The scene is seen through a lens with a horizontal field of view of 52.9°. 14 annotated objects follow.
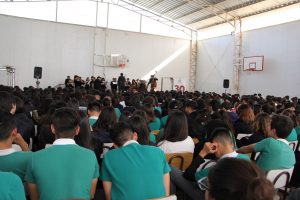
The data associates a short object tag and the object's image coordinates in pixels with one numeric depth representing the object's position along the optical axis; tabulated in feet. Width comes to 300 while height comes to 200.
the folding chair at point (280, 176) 9.50
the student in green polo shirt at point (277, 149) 10.09
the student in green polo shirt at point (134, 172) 7.27
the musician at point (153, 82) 62.05
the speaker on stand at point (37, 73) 50.62
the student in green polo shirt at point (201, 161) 8.11
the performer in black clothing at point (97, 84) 55.57
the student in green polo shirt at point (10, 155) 7.29
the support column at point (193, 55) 72.49
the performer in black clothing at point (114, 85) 58.70
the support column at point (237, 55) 58.70
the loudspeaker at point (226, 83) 58.13
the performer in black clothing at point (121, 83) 58.26
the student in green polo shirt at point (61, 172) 6.72
